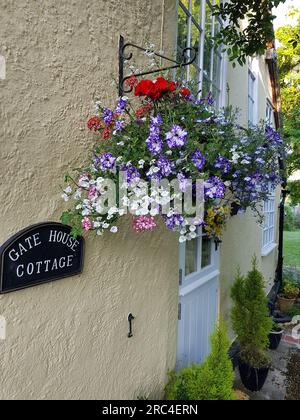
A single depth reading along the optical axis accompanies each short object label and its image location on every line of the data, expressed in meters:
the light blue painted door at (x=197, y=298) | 3.40
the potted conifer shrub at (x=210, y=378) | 2.59
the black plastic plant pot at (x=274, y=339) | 5.21
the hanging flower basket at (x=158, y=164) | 1.70
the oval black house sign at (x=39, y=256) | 1.57
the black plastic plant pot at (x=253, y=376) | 3.97
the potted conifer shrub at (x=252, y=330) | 4.02
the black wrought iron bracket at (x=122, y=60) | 2.22
